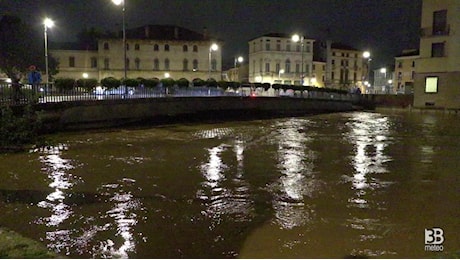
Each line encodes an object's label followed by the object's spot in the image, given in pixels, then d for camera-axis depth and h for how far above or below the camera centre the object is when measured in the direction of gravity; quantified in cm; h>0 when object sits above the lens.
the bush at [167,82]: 3741 +57
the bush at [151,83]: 3570 +46
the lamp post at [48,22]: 3631 +546
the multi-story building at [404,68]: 9188 +497
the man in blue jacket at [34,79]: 2502 +48
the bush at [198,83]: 4377 +60
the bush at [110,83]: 3281 +38
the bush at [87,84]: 2923 +26
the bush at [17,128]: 1884 -182
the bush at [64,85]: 2870 +18
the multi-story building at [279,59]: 9619 +683
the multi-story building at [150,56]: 8212 +610
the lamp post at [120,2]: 2966 +584
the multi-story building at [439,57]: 4750 +382
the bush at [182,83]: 3942 +53
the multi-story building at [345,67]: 10731 +578
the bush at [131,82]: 3338 +48
